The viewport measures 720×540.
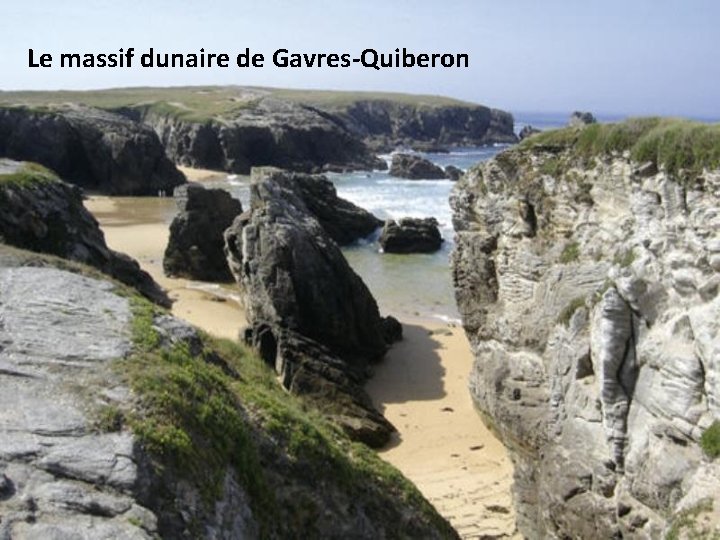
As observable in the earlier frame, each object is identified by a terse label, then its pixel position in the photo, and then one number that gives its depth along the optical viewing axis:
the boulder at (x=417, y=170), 82.19
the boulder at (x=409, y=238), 46.12
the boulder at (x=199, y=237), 37.03
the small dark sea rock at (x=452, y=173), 81.44
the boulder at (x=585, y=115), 73.61
